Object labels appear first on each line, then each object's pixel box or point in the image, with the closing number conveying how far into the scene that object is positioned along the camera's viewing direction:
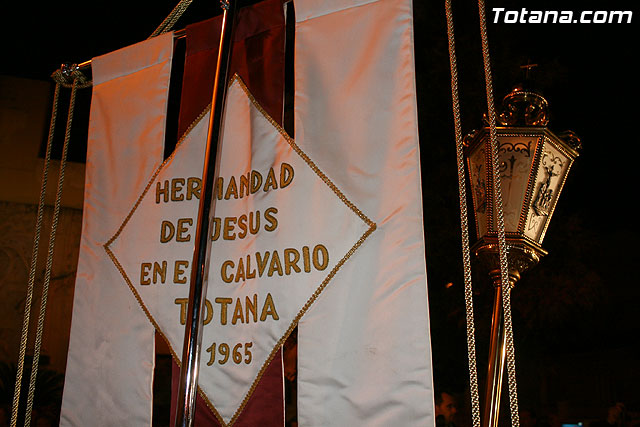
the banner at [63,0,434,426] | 1.67
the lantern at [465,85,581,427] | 2.34
